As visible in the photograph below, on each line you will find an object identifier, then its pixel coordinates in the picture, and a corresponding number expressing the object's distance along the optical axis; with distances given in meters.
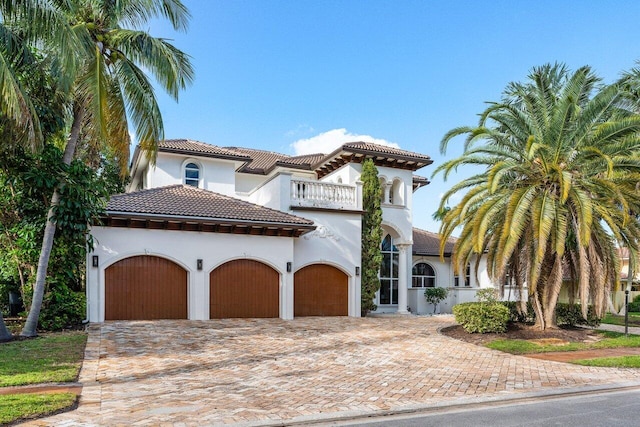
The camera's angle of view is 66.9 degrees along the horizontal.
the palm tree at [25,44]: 10.75
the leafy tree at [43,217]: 14.62
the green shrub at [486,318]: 15.77
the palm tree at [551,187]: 14.46
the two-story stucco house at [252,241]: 17.22
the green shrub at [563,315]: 17.53
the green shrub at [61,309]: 15.02
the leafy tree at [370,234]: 22.02
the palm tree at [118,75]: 13.56
